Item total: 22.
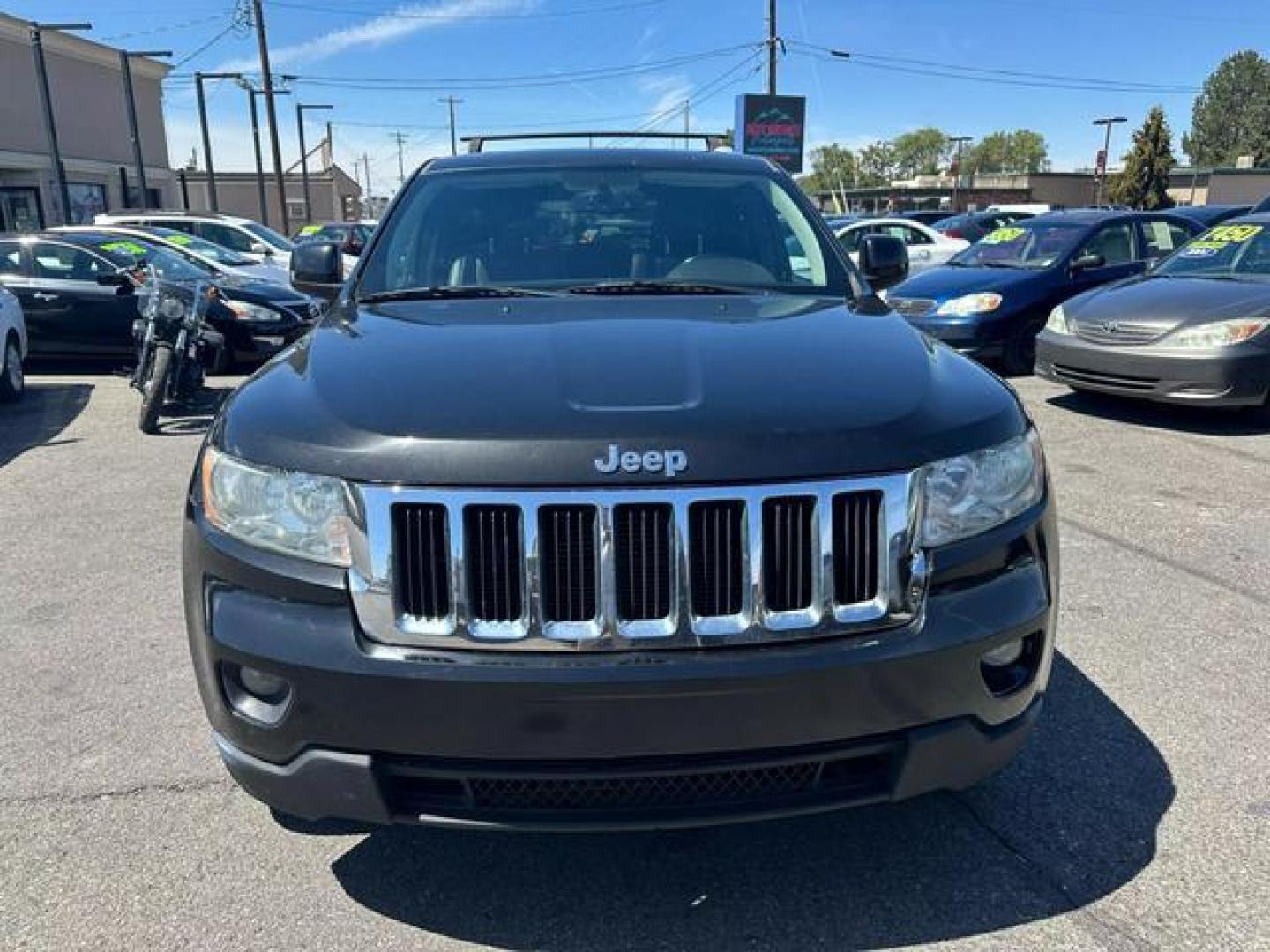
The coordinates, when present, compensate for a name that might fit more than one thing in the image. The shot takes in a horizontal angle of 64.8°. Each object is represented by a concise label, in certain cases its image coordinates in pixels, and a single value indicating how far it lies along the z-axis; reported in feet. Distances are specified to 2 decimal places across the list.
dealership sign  101.71
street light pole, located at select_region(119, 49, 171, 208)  91.70
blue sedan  31.78
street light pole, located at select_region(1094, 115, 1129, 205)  177.17
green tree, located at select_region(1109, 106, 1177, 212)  201.16
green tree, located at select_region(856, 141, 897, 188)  425.69
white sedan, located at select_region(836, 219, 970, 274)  52.60
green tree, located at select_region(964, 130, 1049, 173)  449.48
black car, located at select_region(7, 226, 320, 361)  33.32
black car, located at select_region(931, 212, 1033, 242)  69.10
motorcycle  26.78
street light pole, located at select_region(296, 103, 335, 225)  160.86
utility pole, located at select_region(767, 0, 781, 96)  108.68
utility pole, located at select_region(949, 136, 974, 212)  200.23
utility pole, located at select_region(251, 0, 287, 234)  109.91
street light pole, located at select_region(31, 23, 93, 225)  73.26
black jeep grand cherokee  6.23
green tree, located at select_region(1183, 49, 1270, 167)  364.58
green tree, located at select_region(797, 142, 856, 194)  412.16
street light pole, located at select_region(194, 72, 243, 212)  112.78
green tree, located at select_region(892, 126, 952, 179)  433.89
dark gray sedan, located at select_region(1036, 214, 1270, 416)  22.91
